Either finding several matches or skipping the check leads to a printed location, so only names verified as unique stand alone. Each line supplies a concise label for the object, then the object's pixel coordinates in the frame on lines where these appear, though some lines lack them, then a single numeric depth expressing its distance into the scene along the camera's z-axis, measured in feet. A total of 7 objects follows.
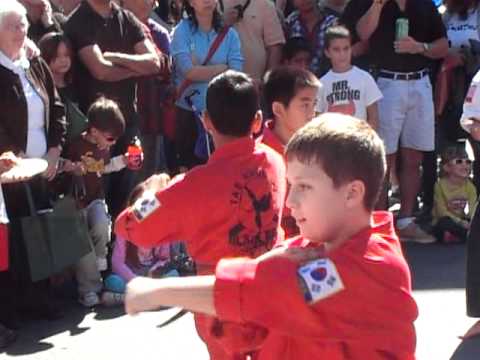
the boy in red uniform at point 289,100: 12.99
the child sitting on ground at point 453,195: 22.30
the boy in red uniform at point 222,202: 9.33
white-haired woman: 16.72
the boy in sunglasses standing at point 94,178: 18.28
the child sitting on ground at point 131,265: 18.45
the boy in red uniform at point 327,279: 6.02
